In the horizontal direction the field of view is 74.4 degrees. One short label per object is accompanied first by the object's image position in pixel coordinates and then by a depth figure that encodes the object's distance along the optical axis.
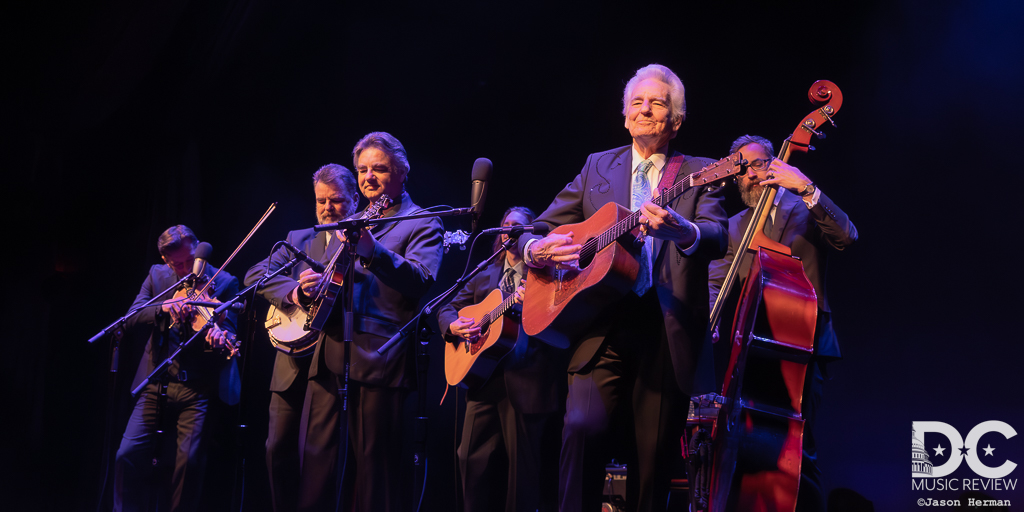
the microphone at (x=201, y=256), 4.91
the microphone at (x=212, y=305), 4.47
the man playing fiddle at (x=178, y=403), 4.89
